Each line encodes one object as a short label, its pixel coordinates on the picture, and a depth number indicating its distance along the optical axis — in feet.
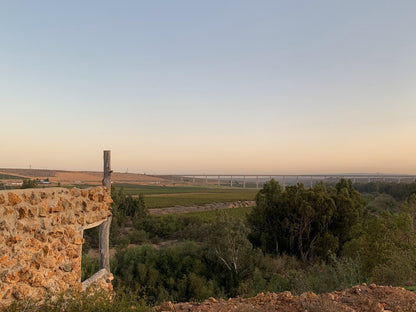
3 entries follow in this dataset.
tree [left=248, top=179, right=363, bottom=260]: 52.90
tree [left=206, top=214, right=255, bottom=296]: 43.68
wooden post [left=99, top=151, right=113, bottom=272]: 22.63
